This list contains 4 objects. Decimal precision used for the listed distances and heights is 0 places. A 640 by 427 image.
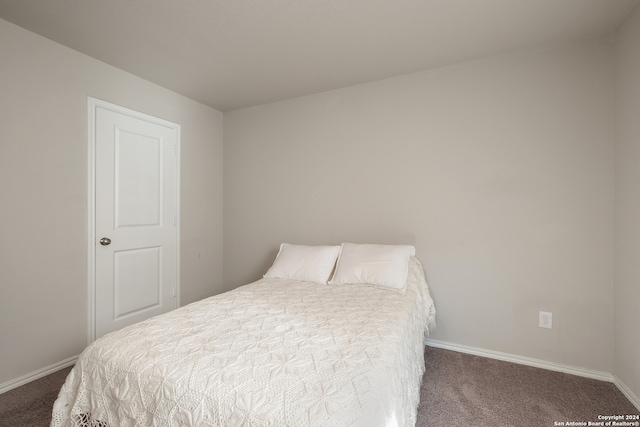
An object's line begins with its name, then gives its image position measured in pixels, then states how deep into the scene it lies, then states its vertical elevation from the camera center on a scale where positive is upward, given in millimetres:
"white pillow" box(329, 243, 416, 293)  2176 -400
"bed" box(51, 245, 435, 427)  930 -568
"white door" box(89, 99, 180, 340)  2422 -18
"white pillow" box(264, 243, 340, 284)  2455 -425
